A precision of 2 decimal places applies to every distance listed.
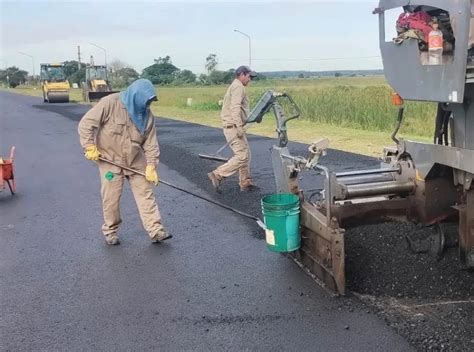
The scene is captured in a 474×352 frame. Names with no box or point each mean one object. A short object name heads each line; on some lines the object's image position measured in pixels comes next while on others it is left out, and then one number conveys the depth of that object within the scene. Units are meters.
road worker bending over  5.96
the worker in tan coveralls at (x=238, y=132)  8.51
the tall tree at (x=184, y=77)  87.94
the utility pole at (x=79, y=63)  71.69
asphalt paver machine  3.79
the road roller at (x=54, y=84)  40.19
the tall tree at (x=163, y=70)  85.11
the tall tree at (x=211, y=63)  90.74
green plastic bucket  4.71
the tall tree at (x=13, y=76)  110.12
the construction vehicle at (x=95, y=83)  37.56
